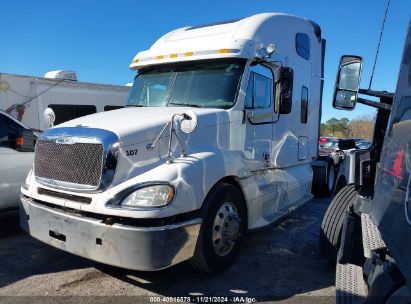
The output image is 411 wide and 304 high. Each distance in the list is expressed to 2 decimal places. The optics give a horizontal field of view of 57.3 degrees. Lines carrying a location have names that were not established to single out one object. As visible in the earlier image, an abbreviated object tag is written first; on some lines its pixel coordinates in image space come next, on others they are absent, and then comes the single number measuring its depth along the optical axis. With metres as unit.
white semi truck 3.36
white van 9.11
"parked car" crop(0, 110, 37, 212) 5.21
